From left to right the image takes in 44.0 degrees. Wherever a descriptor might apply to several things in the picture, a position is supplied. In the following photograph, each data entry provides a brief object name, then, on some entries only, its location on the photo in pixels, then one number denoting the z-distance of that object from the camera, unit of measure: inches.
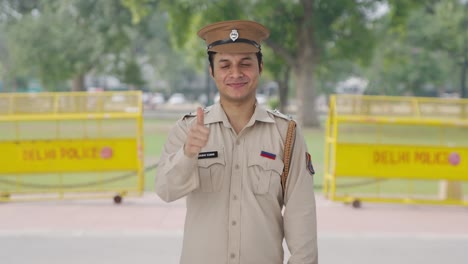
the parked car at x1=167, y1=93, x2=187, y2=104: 3065.9
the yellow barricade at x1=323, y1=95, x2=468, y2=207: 335.6
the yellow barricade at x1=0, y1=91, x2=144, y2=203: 339.3
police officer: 93.9
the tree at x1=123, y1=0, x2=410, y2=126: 915.4
